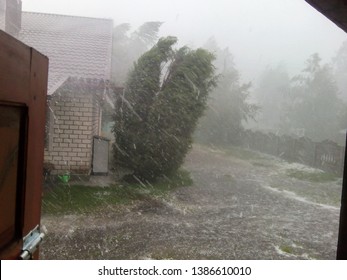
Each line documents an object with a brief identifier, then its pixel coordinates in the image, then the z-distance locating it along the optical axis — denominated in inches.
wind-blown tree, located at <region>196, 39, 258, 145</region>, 990.4
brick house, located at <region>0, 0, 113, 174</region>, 342.3
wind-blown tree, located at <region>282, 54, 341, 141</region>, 1122.0
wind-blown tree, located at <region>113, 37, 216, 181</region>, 376.8
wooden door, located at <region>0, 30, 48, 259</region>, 54.5
